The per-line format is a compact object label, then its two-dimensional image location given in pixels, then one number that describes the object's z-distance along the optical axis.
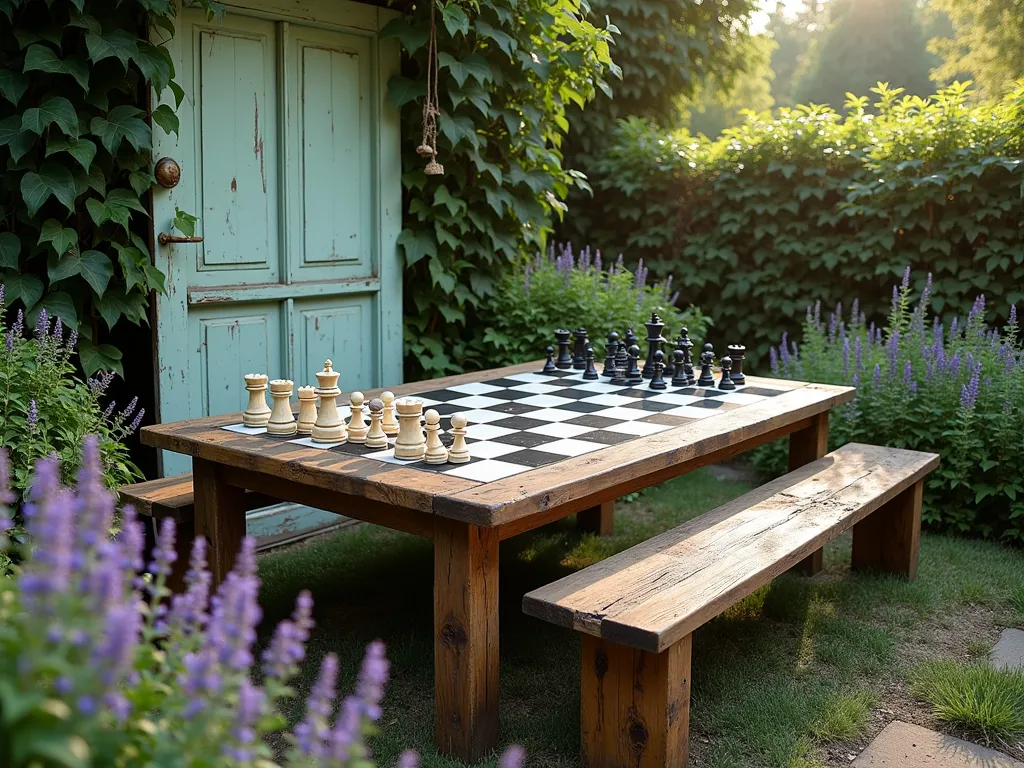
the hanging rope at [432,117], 5.01
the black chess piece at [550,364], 4.58
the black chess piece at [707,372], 4.31
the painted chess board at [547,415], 3.03
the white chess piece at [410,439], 2.96
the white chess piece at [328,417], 3.15
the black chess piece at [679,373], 4.27
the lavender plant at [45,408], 3.26
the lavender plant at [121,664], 1.04
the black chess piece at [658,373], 4.18
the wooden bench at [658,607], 2.54
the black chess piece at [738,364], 4.35
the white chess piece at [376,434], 3.10
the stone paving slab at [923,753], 2.84
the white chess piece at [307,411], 3.22
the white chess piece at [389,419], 3.23
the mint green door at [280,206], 4.43
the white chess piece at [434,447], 2.91
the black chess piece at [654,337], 4.27
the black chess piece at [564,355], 4.60
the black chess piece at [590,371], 4.34
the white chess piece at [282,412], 3.20
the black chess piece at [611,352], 4.37
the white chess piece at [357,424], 3.17
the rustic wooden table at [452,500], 2.69
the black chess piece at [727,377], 4.29
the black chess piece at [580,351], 4.47
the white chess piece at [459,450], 2.93
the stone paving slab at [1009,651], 3.54
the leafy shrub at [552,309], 5.64
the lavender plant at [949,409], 4.93
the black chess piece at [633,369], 4.27
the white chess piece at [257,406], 3.33
